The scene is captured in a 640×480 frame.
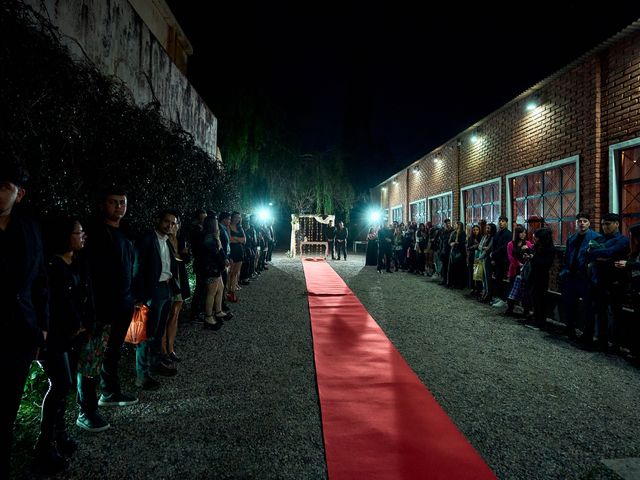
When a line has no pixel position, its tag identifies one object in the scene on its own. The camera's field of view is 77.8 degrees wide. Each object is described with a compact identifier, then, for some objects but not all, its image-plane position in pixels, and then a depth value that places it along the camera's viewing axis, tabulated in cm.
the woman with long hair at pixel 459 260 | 1028
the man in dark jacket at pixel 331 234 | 1882
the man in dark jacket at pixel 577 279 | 533
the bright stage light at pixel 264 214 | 1771
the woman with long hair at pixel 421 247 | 1300
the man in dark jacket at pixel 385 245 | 1394
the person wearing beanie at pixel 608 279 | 496
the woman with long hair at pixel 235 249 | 818
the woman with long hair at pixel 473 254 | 917
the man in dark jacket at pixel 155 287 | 377
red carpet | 255
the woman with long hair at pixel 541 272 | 639
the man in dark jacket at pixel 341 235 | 1856
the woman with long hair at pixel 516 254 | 716
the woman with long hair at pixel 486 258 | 840
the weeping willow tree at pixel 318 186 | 1920
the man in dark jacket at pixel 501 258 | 793
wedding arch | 2033
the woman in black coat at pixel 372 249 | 1563
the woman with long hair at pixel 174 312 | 443
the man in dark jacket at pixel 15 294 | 201
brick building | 639
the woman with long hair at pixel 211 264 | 586
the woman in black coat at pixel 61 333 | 251
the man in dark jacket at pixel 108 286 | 301
